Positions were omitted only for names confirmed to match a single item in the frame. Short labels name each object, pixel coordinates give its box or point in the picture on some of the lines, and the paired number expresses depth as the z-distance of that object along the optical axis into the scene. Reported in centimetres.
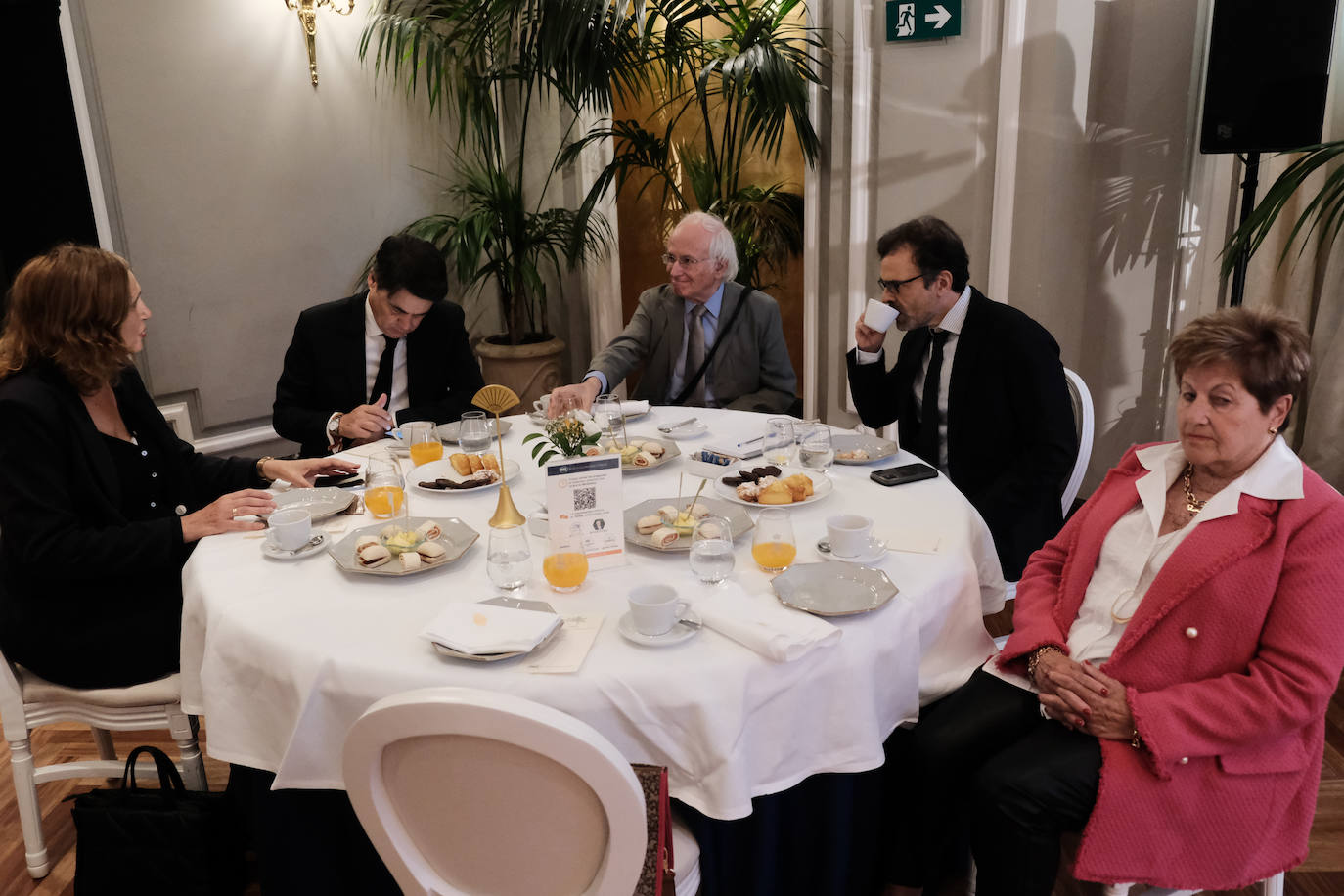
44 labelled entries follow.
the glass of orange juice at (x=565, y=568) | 172
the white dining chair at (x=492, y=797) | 110
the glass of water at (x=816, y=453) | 228
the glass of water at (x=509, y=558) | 168
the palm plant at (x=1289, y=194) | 298
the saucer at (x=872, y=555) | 182
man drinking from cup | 245
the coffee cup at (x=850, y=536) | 181
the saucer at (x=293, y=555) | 190
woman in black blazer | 198
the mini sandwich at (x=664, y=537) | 188
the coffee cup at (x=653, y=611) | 154
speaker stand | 337
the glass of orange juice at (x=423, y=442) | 242
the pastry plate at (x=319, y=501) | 212
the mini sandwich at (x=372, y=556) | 181
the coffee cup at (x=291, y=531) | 191
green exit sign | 380
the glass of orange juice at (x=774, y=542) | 175
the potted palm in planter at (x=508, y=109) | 409
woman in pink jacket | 153
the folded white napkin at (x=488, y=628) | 152
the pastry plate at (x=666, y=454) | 236
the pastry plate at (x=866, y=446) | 241
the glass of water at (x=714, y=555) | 172
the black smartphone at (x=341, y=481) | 233
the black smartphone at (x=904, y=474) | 224
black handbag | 199
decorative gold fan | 201
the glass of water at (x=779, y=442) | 242
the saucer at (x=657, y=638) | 153
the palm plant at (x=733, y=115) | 396
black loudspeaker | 299
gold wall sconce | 416
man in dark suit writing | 293
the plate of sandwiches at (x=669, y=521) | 188
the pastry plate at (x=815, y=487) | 213
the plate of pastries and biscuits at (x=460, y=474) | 227
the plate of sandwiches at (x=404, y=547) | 181
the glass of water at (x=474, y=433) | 237
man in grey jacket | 338
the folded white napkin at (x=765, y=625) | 151
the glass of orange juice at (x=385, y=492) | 207
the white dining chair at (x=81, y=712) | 203
